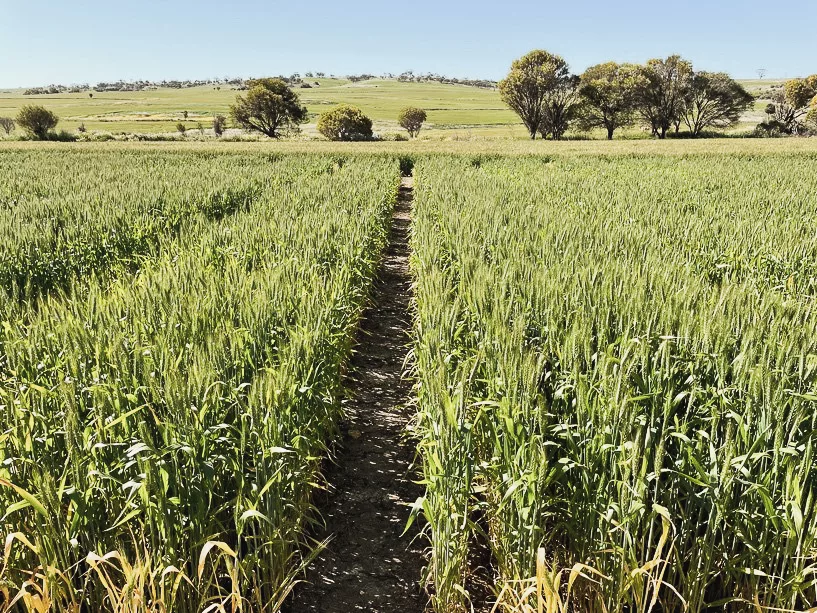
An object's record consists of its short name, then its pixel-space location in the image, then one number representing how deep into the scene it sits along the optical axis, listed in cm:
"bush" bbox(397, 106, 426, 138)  8231
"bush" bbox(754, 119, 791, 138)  6006
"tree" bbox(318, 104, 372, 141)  6481
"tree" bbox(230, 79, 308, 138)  6338
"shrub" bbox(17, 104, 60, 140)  5766
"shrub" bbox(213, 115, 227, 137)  7375
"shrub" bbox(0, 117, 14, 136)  6920
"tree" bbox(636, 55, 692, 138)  5662
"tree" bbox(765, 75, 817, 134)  6231
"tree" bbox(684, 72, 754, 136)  5719
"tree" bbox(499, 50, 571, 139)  5866
